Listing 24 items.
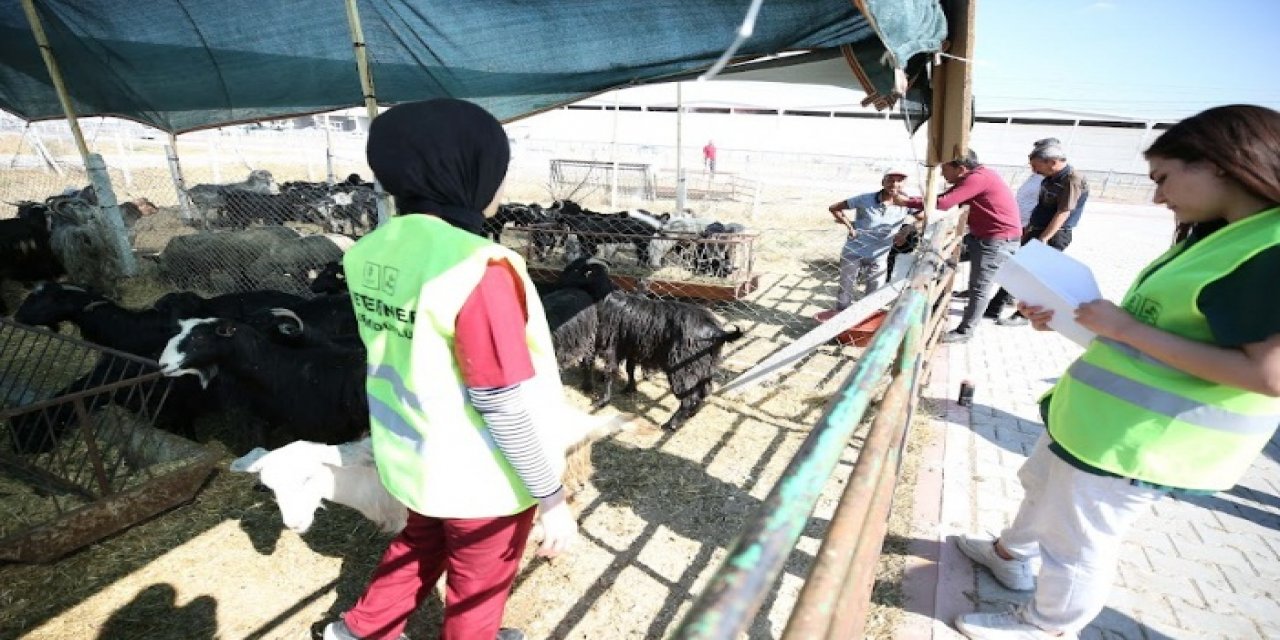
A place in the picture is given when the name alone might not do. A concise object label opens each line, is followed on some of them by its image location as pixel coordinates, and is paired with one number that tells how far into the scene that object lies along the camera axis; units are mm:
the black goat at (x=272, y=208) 10258
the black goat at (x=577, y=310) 4395
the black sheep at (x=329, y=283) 5832
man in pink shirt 4727
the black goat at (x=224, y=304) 4562
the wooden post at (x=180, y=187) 9602
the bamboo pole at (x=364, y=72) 3684
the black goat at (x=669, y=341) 4434
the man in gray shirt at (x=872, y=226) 5660
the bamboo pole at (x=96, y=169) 5621
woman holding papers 1325
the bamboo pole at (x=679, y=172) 11094
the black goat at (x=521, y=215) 8850
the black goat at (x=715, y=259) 6984
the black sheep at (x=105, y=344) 3633
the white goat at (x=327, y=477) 2240
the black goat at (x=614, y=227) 7828
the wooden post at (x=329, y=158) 13794
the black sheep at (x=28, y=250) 7027
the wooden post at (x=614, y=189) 14948
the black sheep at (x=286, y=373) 3402
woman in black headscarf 1283
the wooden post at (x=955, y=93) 2701
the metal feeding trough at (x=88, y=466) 2715
